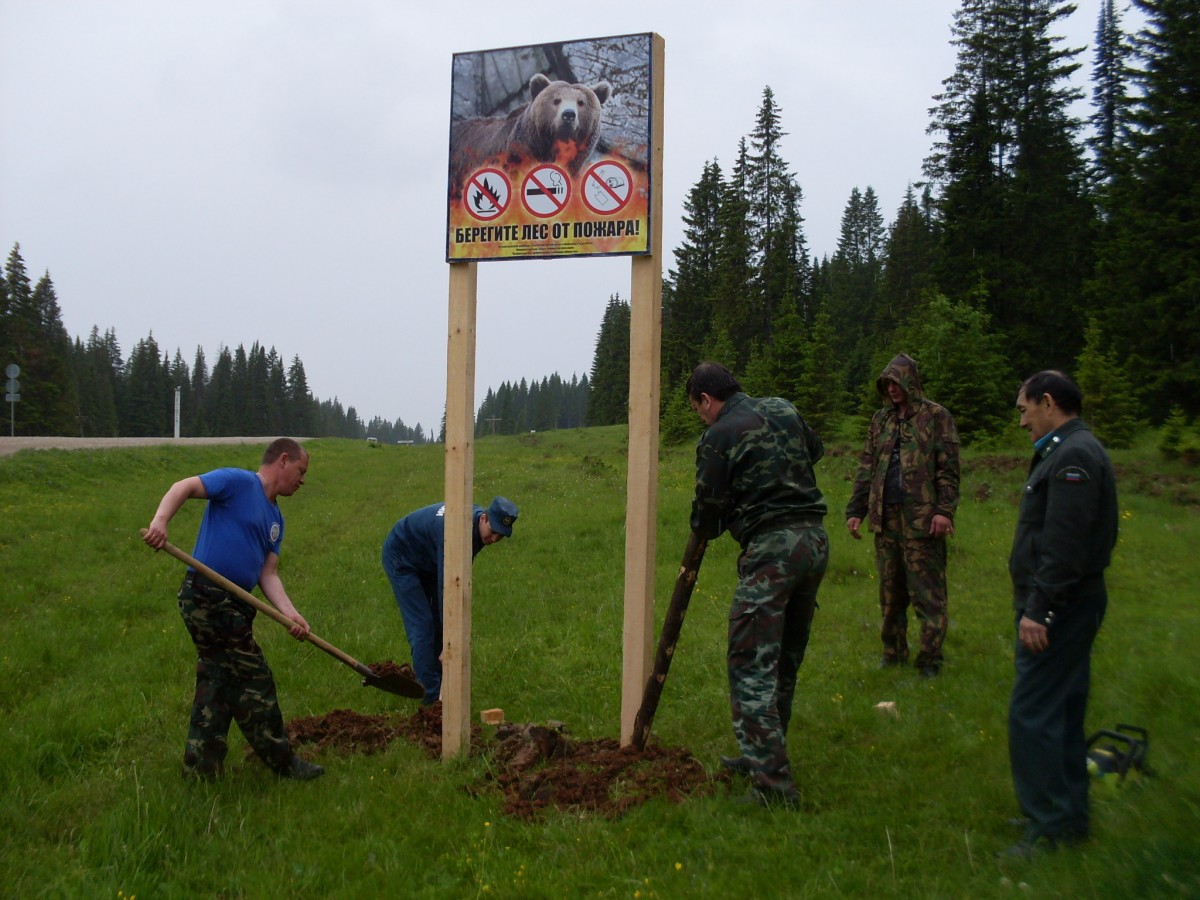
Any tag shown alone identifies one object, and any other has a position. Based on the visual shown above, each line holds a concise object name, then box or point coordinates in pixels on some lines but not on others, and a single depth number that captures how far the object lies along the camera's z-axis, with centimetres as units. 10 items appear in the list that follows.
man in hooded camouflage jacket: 705
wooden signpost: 546
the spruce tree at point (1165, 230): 1867
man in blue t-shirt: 532
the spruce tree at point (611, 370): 7056
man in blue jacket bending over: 719
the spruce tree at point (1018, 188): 3062
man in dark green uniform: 394
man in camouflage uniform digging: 477
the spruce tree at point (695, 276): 5606
